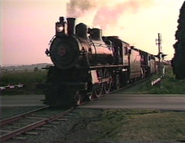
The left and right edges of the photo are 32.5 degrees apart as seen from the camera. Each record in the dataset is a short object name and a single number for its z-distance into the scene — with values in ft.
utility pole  105.41
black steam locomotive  43.55
